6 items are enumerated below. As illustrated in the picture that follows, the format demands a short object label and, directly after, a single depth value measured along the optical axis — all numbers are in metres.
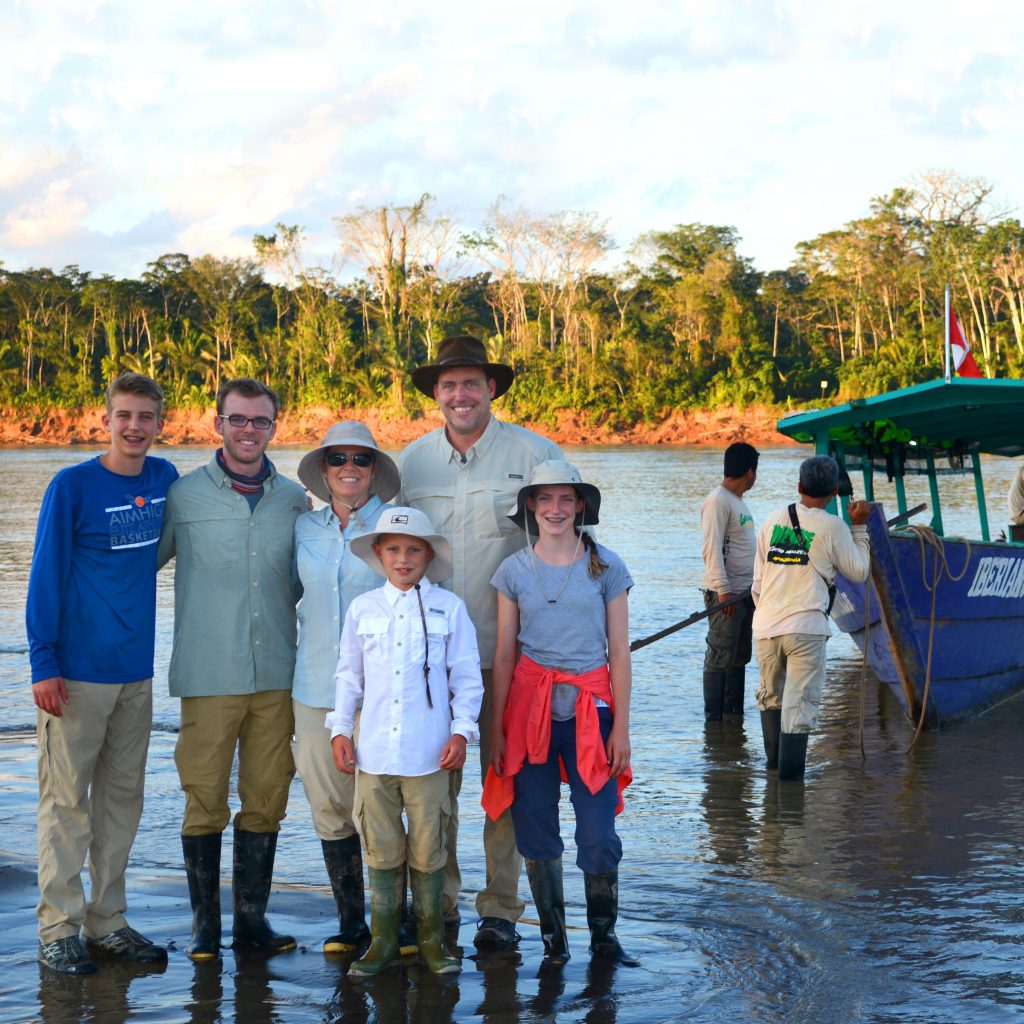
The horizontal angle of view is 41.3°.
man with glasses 4.50
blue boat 8.64
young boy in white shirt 4.22
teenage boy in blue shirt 4.33
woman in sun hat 4.45
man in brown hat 4.69
